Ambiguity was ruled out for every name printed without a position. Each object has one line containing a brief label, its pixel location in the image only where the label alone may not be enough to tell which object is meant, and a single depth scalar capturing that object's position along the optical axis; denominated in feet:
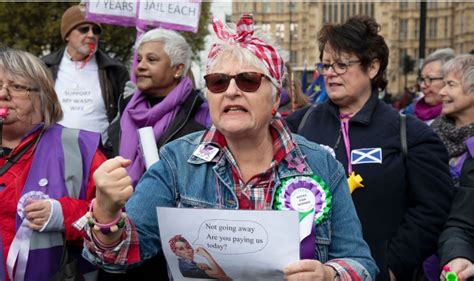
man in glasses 18.39
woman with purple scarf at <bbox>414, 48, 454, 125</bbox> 19.88
